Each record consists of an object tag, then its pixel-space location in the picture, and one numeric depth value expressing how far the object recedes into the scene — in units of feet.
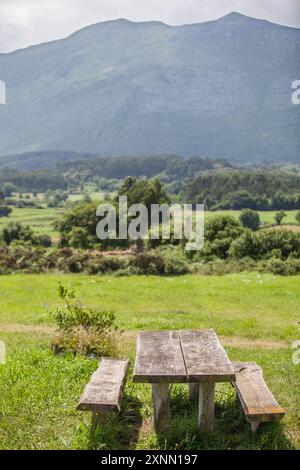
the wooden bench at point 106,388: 19.44
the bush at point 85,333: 30.60
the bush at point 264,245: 101.81
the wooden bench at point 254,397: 19.06
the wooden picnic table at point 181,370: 19.38
